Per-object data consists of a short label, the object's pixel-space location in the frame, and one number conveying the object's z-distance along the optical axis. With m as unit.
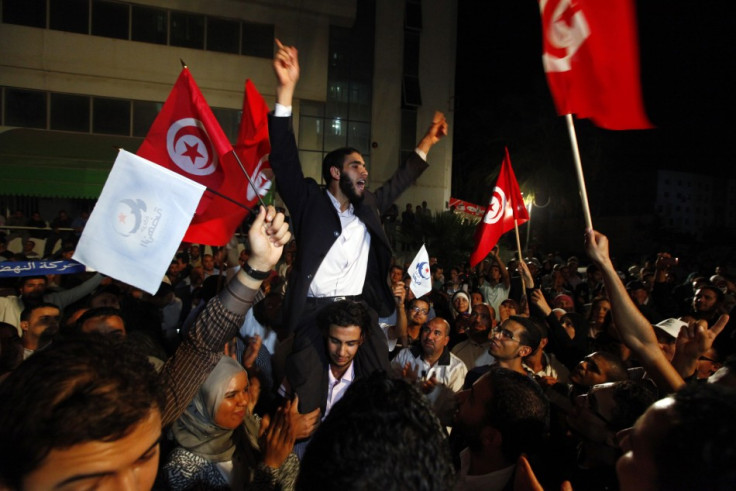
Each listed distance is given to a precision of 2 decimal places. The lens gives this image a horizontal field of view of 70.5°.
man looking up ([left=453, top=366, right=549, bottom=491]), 2.28
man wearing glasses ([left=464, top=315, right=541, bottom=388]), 3.97
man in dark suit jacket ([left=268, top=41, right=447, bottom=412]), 3.21
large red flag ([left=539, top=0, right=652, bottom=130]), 2.93
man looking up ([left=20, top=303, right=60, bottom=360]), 4.11
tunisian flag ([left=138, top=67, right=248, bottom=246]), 3.77
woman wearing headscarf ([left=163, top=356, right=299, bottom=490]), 2.37
